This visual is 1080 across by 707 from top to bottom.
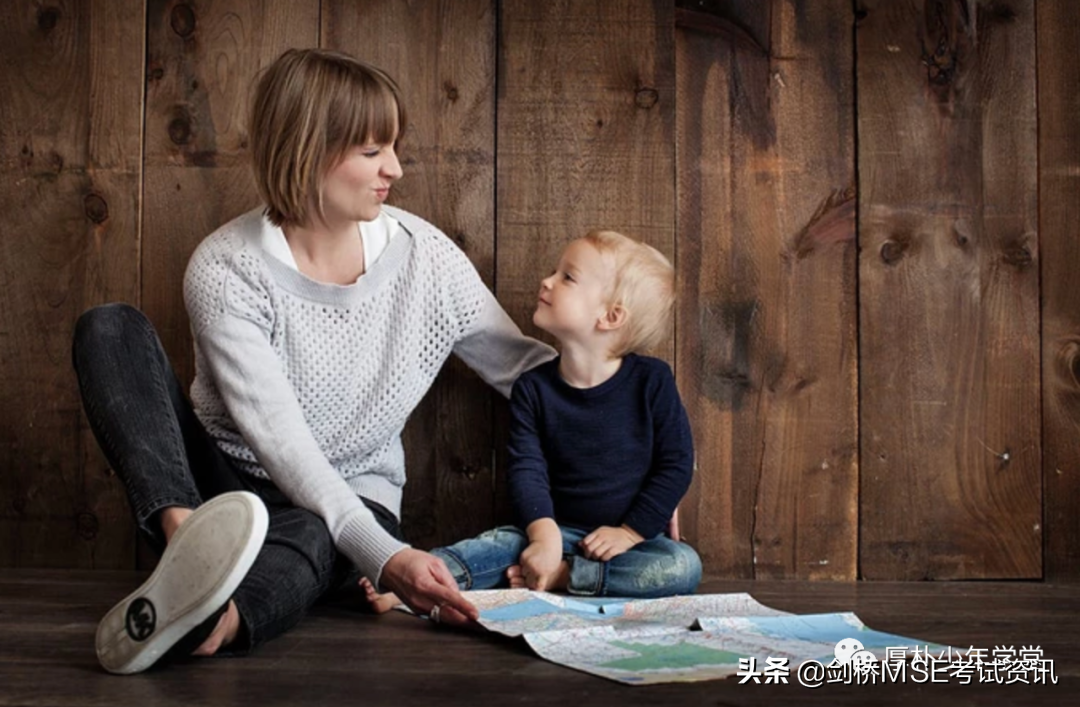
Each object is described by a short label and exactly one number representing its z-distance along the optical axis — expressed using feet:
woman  4.45
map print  3.87
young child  5.60
